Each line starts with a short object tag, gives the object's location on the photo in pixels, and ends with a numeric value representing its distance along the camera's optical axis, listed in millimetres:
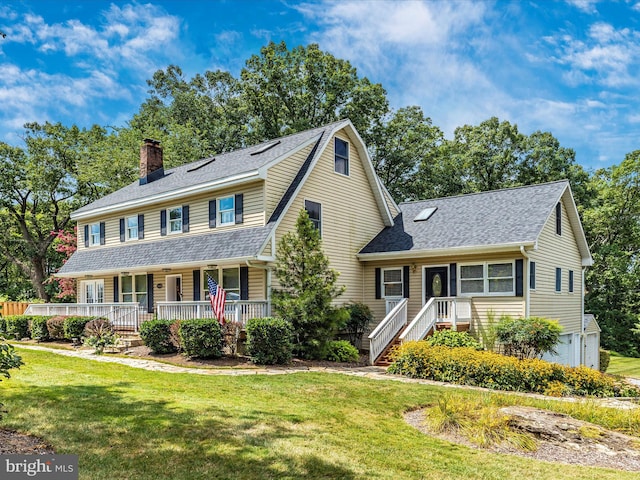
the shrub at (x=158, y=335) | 14609
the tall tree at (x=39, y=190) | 32938
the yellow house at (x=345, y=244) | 16469
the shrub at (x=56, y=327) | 18172
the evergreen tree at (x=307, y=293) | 14438
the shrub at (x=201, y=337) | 13523
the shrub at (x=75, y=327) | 17469
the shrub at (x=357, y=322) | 17359
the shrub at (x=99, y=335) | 15531
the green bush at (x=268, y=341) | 13234
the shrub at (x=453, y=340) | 15156
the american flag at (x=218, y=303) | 13891
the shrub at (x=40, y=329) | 18844
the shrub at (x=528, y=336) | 14867
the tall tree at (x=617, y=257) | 30188
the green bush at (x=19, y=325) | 19672
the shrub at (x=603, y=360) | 22594
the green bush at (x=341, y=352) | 14820
